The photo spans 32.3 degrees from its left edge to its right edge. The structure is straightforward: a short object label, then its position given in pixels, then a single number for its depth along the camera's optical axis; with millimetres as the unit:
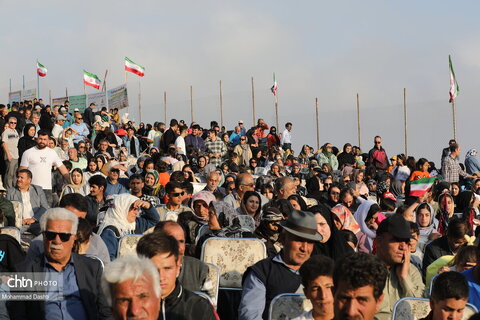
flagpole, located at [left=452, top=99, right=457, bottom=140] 29009
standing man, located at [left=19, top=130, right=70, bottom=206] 14906
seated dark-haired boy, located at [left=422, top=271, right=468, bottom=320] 5031
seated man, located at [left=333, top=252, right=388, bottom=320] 4281
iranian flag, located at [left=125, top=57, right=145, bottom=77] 43031
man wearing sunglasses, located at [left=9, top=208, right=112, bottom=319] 5801
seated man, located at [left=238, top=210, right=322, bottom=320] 6070
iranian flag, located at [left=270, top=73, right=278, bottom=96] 40766
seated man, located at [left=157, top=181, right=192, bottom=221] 11734
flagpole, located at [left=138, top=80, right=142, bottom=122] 46569
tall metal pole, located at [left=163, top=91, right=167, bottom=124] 46738
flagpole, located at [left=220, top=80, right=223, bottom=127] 42969
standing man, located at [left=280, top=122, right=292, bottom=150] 29314
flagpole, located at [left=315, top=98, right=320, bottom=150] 36122
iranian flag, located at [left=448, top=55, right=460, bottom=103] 29891
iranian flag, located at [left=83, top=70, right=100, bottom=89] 48250
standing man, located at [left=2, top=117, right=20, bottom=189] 17805
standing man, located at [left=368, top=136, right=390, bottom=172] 24172
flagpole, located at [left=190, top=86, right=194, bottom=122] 44844
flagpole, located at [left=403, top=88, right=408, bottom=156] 31944
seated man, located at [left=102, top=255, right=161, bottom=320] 4023
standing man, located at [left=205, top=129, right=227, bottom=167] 23406
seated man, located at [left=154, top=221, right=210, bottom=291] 6930
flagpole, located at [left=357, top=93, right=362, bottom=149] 34312
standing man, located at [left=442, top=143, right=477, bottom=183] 19594
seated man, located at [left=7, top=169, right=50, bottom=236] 12531
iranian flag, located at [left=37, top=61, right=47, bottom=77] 51219
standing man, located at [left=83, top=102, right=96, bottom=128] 30328
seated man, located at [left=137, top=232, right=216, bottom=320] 4758
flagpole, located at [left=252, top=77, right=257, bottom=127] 40722
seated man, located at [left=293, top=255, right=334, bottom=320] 4984
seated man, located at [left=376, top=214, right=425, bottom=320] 6395
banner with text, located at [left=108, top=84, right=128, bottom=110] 42531
